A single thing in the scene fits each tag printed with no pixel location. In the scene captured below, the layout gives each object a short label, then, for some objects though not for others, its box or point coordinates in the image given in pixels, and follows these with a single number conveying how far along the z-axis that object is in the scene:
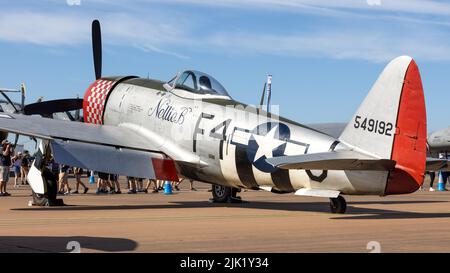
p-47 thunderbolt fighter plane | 14.34
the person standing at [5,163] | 25.20
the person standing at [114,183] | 27.70
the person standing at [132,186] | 27.97
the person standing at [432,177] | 34.25
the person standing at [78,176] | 27.15
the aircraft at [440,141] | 55.41
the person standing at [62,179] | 26.06
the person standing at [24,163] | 32.05
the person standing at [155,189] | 28.92
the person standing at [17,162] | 34.20
